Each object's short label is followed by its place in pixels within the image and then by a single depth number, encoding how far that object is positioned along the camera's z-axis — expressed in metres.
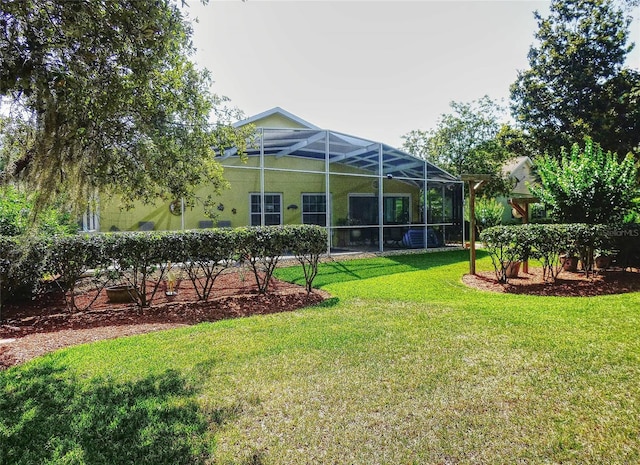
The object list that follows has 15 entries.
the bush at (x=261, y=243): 6.26
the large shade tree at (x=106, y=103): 2.67
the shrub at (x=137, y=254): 5.38
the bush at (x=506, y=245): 7.28
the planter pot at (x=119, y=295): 6.30
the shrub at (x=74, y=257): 5.21
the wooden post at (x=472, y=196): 8.77
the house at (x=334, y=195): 11.63
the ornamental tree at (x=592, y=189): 8.26
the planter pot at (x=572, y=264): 8.75
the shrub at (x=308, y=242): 6.59
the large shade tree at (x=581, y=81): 15.68
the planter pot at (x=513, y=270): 8.08
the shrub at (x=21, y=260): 5.11
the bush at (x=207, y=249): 5.82
